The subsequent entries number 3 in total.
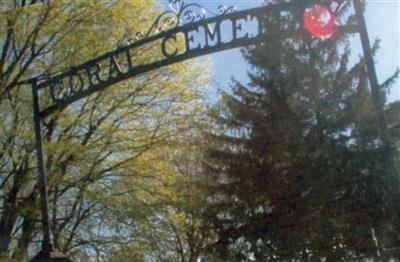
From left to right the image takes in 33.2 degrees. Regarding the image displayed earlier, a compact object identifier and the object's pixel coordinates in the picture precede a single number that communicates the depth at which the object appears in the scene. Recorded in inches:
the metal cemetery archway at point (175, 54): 295.6
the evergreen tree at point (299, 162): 671.1
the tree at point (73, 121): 504.4
